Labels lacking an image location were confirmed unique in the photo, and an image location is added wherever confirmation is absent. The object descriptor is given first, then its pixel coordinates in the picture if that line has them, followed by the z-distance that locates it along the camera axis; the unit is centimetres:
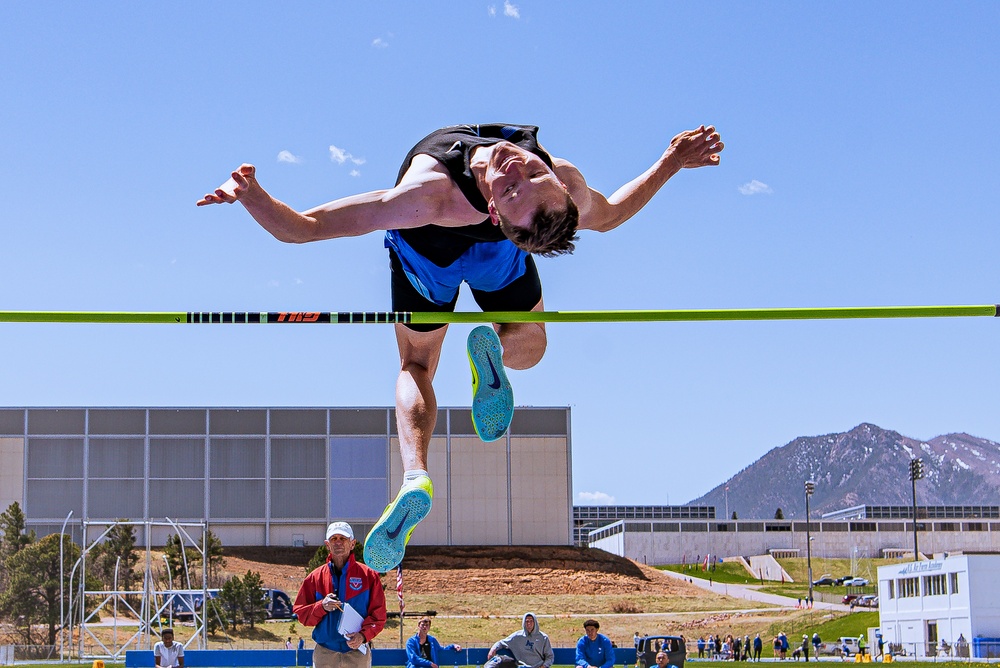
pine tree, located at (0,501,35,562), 4394
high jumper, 501
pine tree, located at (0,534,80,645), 3791
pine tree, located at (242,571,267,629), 4312
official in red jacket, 695
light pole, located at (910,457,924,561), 6581
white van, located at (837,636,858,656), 4001
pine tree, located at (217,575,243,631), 4228
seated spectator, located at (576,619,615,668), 1255
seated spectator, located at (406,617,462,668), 1300
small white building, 3753
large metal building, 5931
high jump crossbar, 582
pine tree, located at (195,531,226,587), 5122
